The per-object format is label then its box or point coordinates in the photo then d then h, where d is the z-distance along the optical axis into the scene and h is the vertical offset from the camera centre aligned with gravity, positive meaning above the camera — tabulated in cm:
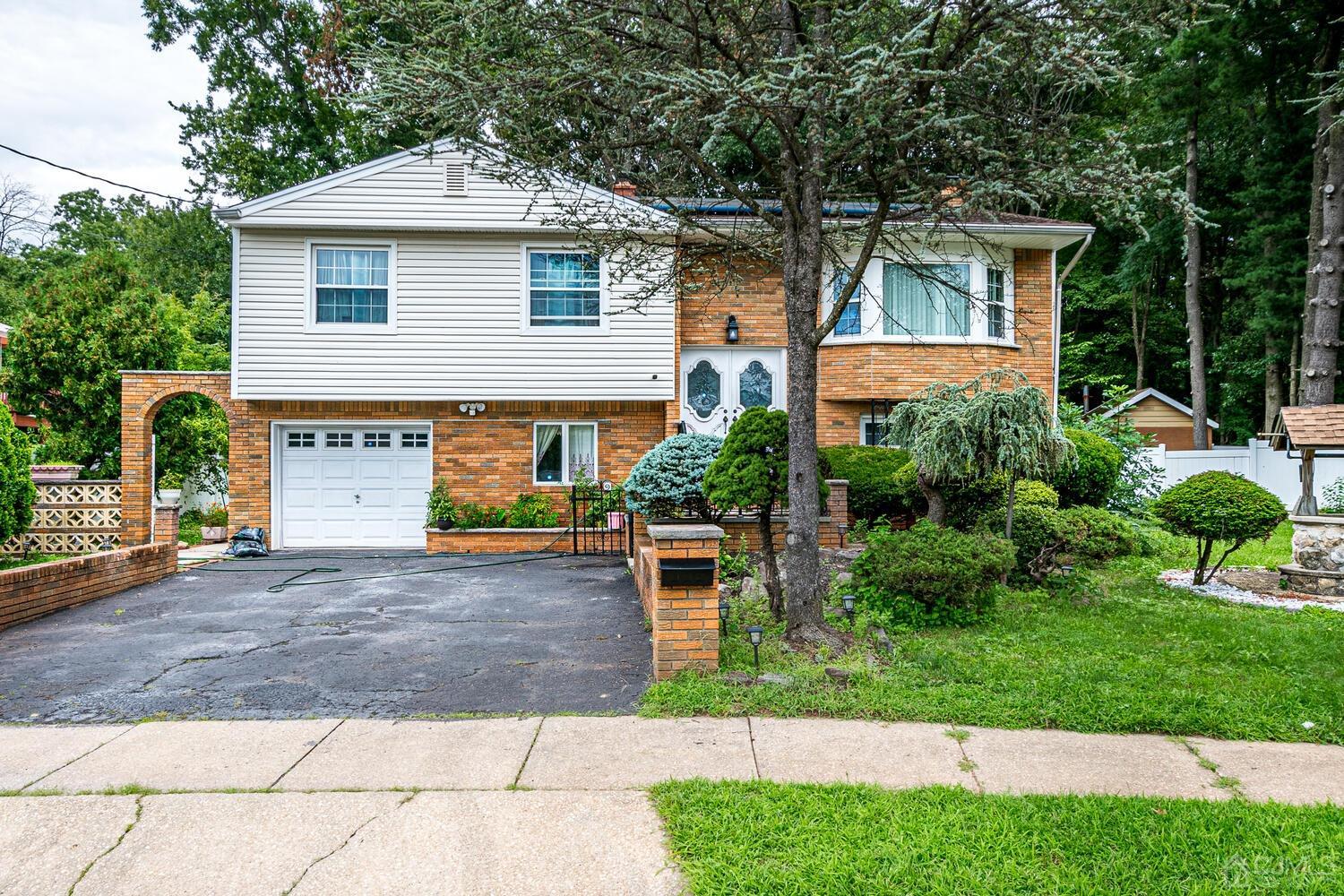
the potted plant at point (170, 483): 1631 -79
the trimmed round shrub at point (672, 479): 994 -42
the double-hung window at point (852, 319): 1366 +233
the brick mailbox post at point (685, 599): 534 -108
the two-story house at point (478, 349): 1273 +171
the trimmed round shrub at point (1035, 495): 1018 -64
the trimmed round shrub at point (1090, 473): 1156 -38
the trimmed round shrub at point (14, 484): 875 -44
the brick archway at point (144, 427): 1264 +33
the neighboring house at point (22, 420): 1889 +66
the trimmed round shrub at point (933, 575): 673 -115
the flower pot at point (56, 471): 1347 -45
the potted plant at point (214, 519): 1591 -159
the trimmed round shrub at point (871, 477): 1211 -46
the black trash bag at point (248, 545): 1236 -161
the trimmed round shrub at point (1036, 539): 834 -101
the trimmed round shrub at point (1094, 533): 824 -93
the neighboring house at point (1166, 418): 2667 +105
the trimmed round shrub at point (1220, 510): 819 -67
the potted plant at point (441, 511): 1284 -109
